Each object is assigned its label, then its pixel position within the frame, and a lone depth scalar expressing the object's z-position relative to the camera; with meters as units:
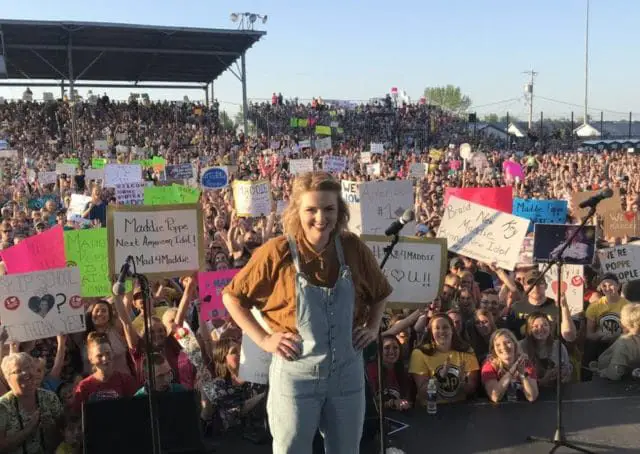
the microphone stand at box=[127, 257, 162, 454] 3.12
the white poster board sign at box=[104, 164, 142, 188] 11.34
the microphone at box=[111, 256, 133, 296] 3.02
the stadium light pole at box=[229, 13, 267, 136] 29.22
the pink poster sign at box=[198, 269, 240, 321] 5.07
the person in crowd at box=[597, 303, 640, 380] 4.79
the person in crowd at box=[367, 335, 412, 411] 4.33
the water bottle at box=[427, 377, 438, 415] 4.26
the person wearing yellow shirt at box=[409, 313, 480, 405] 4.41
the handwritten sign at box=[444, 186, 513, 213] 6.47
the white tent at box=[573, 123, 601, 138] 37.19
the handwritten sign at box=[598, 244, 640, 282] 6.16
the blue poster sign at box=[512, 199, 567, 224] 7.56
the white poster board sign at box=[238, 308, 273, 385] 3.89
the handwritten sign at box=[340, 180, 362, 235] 6.27
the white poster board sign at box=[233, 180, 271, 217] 8.87
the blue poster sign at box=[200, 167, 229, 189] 10.84
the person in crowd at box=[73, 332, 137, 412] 3.87
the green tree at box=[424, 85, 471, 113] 94.25
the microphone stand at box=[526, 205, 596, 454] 3.66
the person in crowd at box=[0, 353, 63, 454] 3.58
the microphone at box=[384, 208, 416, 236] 2.92
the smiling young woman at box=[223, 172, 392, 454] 2.34
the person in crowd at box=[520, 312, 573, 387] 4.60
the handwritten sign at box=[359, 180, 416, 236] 6.21
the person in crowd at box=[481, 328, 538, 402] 4.34
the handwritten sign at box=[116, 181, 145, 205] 10.08
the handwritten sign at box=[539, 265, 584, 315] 5.45
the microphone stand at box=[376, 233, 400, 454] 3.02
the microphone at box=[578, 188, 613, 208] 3.50
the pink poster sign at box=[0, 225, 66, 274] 5.06
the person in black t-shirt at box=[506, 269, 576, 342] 5.14
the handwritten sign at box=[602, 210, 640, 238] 7.90
